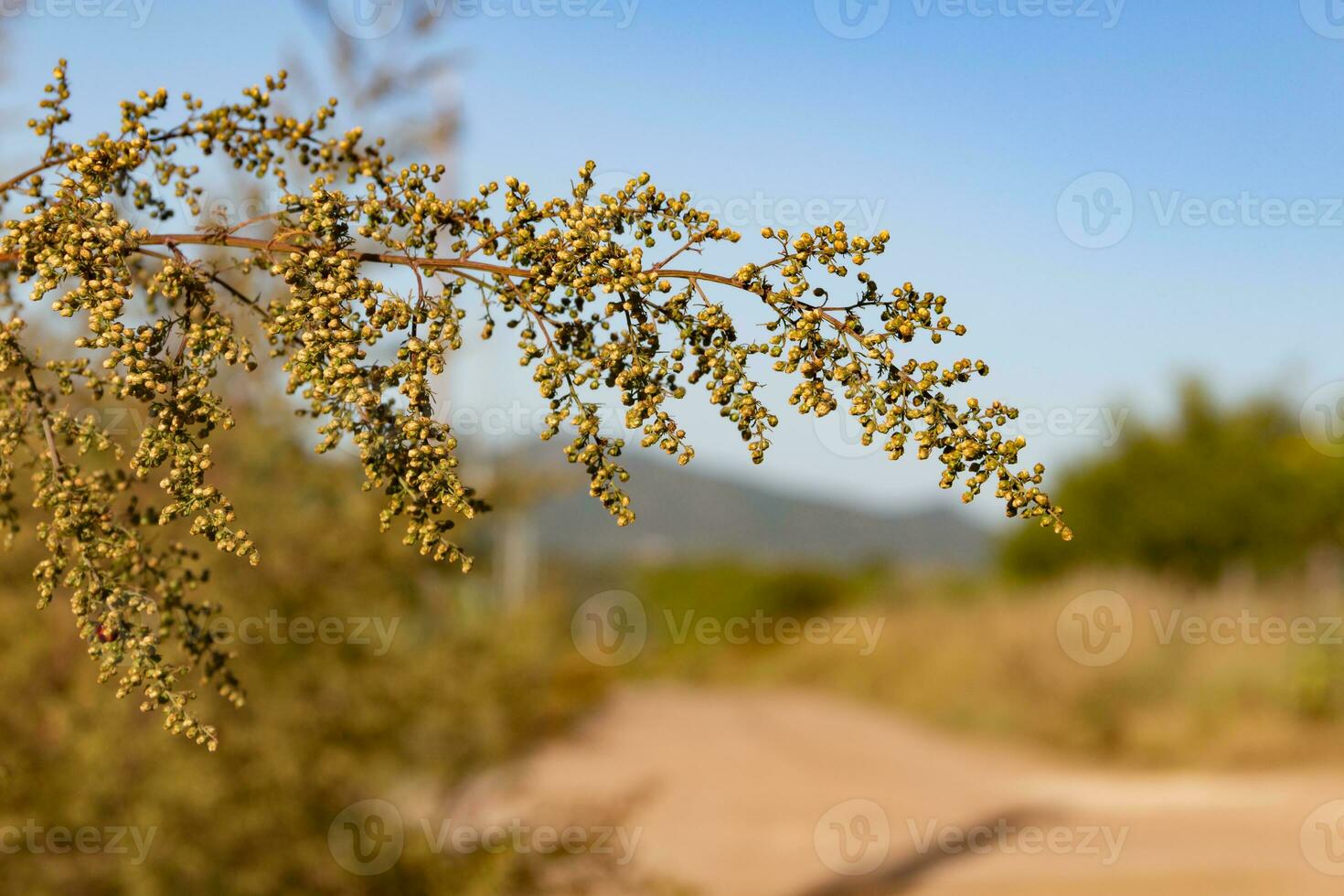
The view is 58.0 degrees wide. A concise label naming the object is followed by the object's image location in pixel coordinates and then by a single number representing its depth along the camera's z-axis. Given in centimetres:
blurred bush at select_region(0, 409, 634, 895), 623
